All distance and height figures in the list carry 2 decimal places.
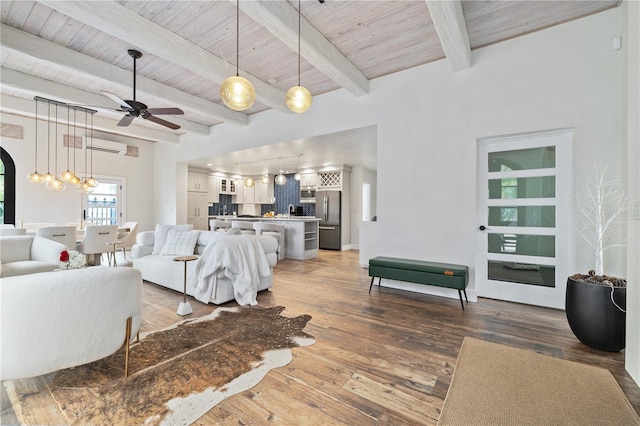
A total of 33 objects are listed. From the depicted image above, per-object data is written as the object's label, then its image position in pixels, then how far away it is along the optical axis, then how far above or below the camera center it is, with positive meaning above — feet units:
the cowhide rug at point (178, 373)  5.29 -3.84
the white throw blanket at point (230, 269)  11.39 -2.42
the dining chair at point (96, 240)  16.30 -1.79
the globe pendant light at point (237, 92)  8.21 +3.62
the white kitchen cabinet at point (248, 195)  34.60 +2.09
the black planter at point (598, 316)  7.62 -2.91
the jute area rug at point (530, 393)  5.19 -3.85
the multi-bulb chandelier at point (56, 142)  17.39 +5.59
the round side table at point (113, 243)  16.48 -1.97
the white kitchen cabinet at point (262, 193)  34.53 +2.36
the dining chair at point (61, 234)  14.21 -1.26
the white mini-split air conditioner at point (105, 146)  23.63 +5.83
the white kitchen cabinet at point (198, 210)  28.78 +0.15
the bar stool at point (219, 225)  25.15 -1.24
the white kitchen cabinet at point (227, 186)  32.73 +3.12
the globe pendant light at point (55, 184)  17.25 +1.67
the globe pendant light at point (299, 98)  9.45 +3.95
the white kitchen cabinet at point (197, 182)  29.03 +3.20
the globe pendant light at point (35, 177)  17.35 +2.07
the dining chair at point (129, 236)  19.43 -1.82
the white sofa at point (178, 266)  11.64 -2.69
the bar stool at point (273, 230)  22.80 -1.57
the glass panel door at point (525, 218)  10.89 -0.18
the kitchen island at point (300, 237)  22.89 -2.10
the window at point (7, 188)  20.08 +1.63
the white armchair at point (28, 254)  11.11 -1.95
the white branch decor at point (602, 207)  9.57 +0.25
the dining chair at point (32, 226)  17.12 -1.06
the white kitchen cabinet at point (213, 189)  31.14 +2.53
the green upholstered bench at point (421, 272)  11.32 -2.62
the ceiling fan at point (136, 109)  12.50 +4.80
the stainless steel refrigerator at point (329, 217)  28.30 -0.50
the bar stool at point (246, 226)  24.93 -1.32
